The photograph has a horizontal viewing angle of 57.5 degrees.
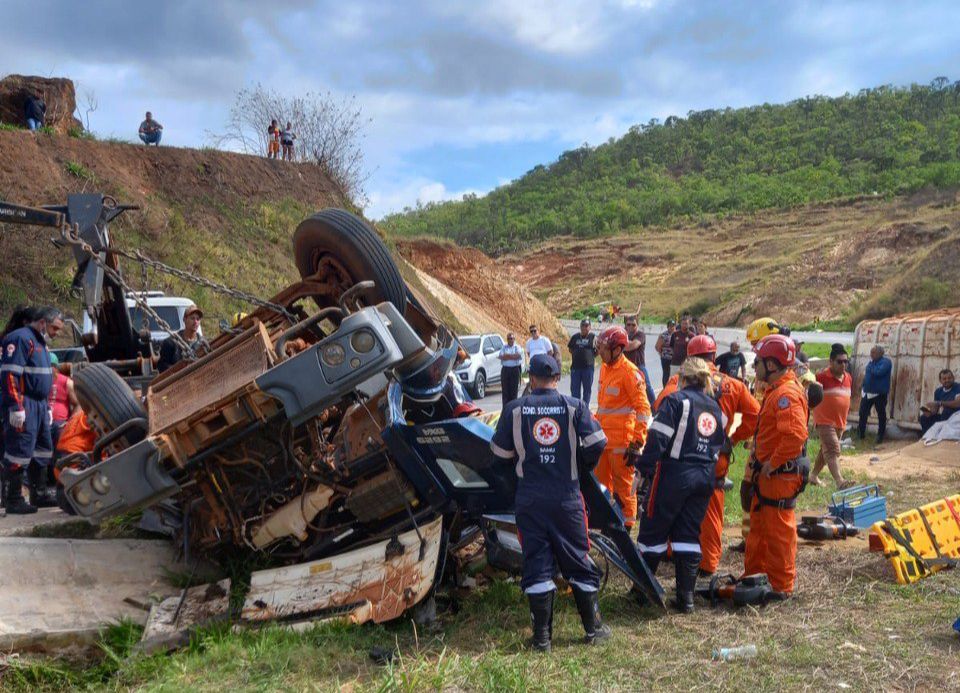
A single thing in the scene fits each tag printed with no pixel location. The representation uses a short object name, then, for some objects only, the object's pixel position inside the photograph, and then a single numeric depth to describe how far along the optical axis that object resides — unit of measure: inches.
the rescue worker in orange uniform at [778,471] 207.0
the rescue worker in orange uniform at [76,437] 261.6
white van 592.7
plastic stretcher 217.5
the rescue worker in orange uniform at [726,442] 225.9
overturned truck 175.3
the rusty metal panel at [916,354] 522.6
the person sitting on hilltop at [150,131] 1023.0
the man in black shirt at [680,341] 594.2
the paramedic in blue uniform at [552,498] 175.0
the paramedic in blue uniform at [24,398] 272.8
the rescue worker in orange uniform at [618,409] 267.0
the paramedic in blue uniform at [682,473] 201.5
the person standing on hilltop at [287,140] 1154.3
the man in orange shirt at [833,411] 376.5
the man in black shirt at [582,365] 554.6
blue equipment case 273.6
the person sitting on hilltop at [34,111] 927.0
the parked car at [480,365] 701.3
